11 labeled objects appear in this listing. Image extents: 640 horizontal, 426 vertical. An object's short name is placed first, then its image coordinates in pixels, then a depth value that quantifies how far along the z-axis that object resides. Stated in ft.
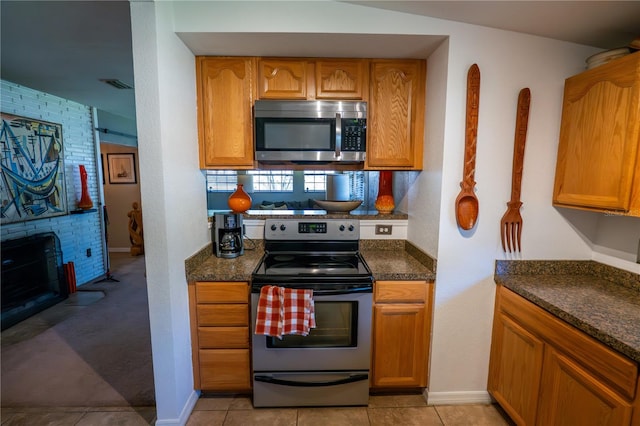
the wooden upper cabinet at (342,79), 6.54
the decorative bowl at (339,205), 7.76
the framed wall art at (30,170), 9.66
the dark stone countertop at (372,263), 5.94
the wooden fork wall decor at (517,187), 5.53
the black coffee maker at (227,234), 6.75
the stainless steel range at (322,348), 5.75
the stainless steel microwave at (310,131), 6.40
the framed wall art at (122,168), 18.80
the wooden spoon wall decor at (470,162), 5.49
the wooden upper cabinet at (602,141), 4.29
